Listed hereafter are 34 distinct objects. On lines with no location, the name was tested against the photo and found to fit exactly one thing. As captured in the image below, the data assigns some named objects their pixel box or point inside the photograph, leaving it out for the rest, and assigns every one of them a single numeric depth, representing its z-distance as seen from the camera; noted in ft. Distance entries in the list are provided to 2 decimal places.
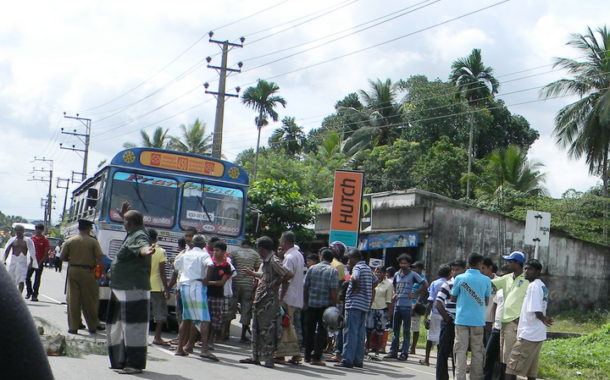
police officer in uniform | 42.37
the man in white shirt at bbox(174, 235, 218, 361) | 37.40
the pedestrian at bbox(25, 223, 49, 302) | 59.77
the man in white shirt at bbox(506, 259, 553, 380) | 31.60
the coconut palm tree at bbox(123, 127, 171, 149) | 190.60
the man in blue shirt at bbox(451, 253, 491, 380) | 32.63
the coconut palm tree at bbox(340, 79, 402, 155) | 162.81
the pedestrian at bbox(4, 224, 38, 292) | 55.25
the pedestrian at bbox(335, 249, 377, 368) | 40.93
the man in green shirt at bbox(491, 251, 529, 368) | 33.06
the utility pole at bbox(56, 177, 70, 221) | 298.76
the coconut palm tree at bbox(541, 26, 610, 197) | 113.60
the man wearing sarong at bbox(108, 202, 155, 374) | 30.07
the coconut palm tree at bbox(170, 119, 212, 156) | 177.37
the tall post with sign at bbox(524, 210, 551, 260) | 45.27
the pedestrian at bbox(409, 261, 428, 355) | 47.65
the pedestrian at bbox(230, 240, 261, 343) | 46.83
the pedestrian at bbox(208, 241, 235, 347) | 39.81
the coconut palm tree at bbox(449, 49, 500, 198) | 155.33
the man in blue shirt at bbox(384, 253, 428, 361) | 47.57
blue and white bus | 48.55
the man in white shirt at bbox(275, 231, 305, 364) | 39.14
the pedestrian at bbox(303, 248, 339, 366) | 40.27
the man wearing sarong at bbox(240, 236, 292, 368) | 37.55
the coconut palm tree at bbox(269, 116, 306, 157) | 195.42
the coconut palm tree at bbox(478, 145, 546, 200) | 130.11
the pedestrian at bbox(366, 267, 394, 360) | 48.11
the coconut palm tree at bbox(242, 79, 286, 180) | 165.78
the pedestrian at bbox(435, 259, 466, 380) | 33.68
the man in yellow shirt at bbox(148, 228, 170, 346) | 41.32
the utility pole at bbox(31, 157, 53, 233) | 303.68
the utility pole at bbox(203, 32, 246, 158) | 89.71
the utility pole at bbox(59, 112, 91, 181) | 204.85
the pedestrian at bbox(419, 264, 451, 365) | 44.29
